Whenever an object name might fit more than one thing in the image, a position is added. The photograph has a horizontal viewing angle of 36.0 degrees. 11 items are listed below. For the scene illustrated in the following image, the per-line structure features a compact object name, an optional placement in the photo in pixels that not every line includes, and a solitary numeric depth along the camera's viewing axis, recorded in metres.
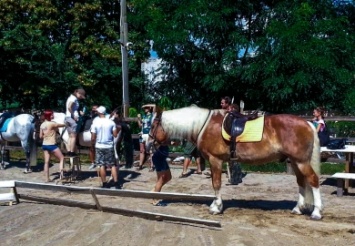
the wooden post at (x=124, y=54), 17.58
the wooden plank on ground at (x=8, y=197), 10.19
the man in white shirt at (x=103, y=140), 11.58
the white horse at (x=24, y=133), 14.63
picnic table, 10.54
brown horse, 8.67
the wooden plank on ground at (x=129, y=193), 8.43
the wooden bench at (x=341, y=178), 10.48
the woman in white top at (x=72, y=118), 12.91
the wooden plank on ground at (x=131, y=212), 7.96
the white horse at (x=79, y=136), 13.12
